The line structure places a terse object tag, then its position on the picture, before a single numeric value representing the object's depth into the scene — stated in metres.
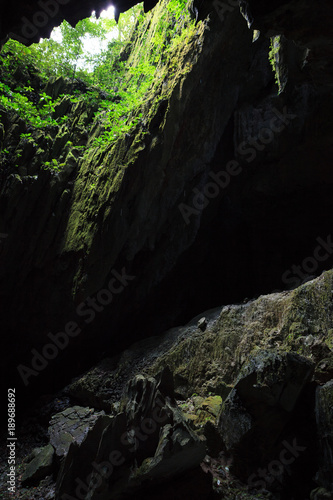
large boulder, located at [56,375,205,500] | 3.17
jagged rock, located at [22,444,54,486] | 5.14
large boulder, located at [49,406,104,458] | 5.54
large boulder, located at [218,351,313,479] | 3.46
